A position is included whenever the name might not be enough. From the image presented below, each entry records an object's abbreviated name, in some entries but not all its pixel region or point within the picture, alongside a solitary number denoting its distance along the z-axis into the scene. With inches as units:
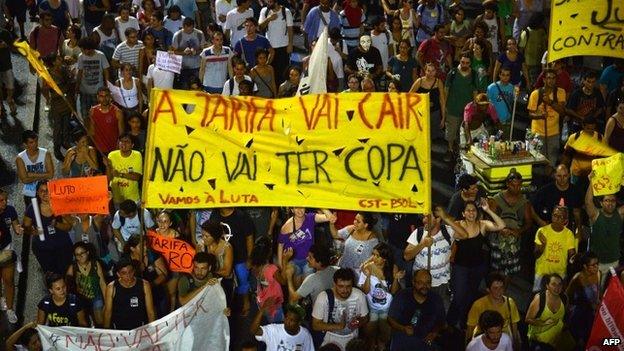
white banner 401.4
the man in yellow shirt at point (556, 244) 459.5
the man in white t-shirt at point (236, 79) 591.2
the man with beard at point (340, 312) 415.5
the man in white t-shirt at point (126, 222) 471.2
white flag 487.5
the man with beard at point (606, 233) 470.3
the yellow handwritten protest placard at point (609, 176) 472.1
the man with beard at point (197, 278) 423.5
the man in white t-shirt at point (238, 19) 673.0
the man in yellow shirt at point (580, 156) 525.0
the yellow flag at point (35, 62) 446.0
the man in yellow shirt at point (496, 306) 419.8
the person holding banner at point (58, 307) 417.1
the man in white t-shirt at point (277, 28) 669.3
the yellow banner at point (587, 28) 502.6
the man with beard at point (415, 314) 416.2
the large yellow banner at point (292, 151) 394.3
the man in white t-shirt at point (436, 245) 445.7
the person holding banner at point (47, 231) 469.7
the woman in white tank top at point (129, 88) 597.6
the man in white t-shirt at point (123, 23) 668.7
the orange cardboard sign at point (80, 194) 450.9
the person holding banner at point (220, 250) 443.8
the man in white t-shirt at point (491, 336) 399.9
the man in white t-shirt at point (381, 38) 649.1
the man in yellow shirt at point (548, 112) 579.2
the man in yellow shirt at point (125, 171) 507.2
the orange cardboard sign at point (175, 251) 439.5
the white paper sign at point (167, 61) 611.2
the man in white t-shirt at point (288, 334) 403.9
